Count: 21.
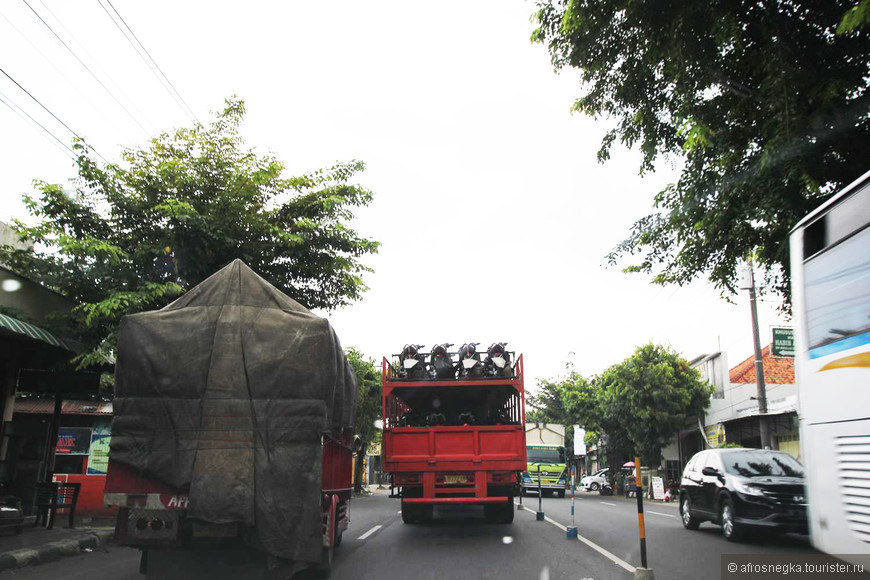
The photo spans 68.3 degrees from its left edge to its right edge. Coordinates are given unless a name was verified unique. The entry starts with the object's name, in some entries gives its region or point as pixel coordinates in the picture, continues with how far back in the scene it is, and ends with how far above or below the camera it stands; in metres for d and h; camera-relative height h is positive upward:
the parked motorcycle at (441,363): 12.35 +1.57
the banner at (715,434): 26.47 +0.89
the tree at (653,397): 29.62 +2.59
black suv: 9.77 -0.57
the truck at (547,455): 29.92 -0.27
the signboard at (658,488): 26.41 -1.39
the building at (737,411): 23.03 +1.73
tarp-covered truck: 5.97 +0.01
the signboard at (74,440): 18.39 -0.23
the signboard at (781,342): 16.81 +2.98
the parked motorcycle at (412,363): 12.48 +1.55
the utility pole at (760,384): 18.57 +2.11
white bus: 4.50 +0.69
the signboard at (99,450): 17.78 -0.45
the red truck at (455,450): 11.72 -0.08
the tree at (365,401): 33.09 +2.15
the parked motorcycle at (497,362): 12.20 +1.60
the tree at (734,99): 8.20 +4.96
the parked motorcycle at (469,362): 12.30 +1.59
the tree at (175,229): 12.09 +4.14
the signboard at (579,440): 16.19 +0.26
